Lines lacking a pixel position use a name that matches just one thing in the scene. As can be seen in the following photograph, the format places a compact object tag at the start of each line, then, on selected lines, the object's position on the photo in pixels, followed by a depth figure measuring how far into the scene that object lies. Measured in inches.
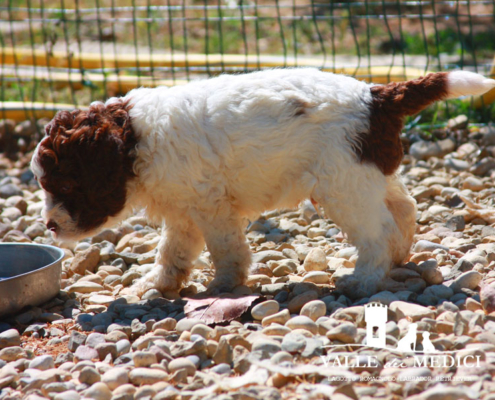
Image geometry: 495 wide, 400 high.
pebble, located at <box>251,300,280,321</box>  129.7
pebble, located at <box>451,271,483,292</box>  136.2
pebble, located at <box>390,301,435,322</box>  119.5
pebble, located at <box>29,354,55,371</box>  119.0
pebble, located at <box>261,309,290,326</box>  125.5
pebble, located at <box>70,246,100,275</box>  175.2
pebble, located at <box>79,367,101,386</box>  111.1
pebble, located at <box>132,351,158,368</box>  113.6
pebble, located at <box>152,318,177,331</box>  130.3
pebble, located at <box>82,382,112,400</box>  104.6
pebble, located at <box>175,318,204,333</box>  127.0
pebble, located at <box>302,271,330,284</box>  152.6
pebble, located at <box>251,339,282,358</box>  110.0
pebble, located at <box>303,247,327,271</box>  163.2
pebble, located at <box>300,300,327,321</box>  126.3
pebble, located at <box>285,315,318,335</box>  119.4
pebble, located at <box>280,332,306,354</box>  110.7
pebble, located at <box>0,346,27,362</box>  124.1
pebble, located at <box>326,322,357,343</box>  112.3
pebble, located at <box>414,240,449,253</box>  165.1
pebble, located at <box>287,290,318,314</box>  134.6
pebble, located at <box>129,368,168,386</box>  107.8
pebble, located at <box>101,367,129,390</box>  108.2
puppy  139.7
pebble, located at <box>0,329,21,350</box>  129.9
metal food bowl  141.4
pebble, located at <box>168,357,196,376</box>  109.7
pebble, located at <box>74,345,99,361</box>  121.3
